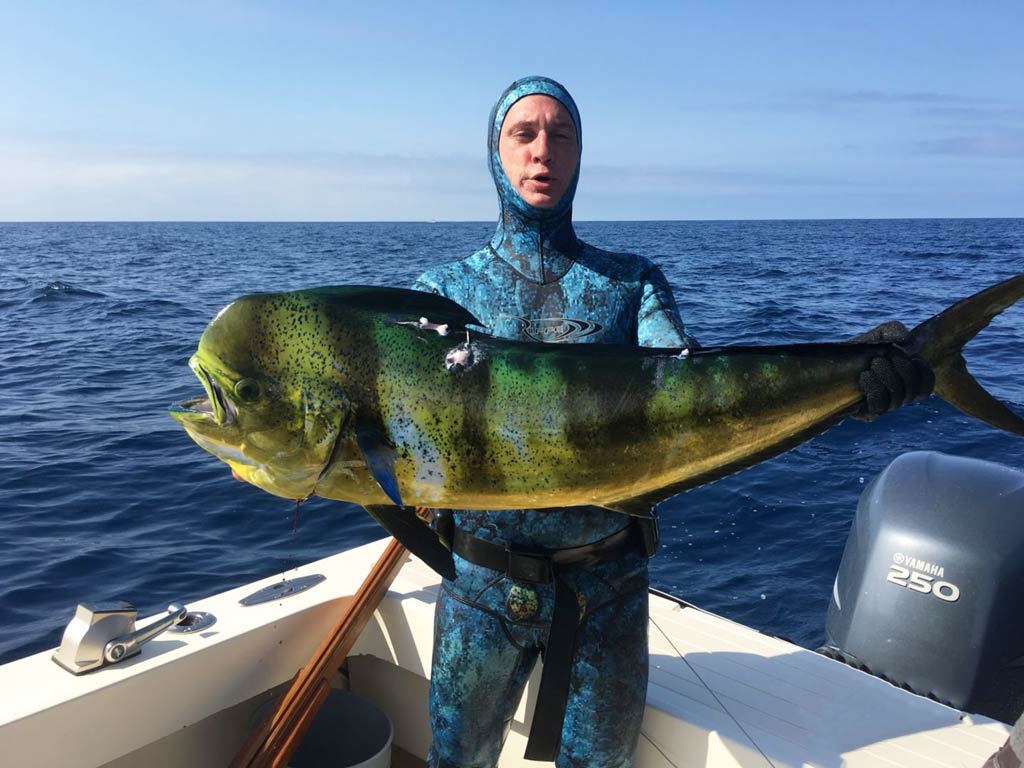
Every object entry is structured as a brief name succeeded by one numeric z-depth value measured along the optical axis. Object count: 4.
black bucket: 3.90
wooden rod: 3.47
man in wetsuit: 2.69
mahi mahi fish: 1.97
